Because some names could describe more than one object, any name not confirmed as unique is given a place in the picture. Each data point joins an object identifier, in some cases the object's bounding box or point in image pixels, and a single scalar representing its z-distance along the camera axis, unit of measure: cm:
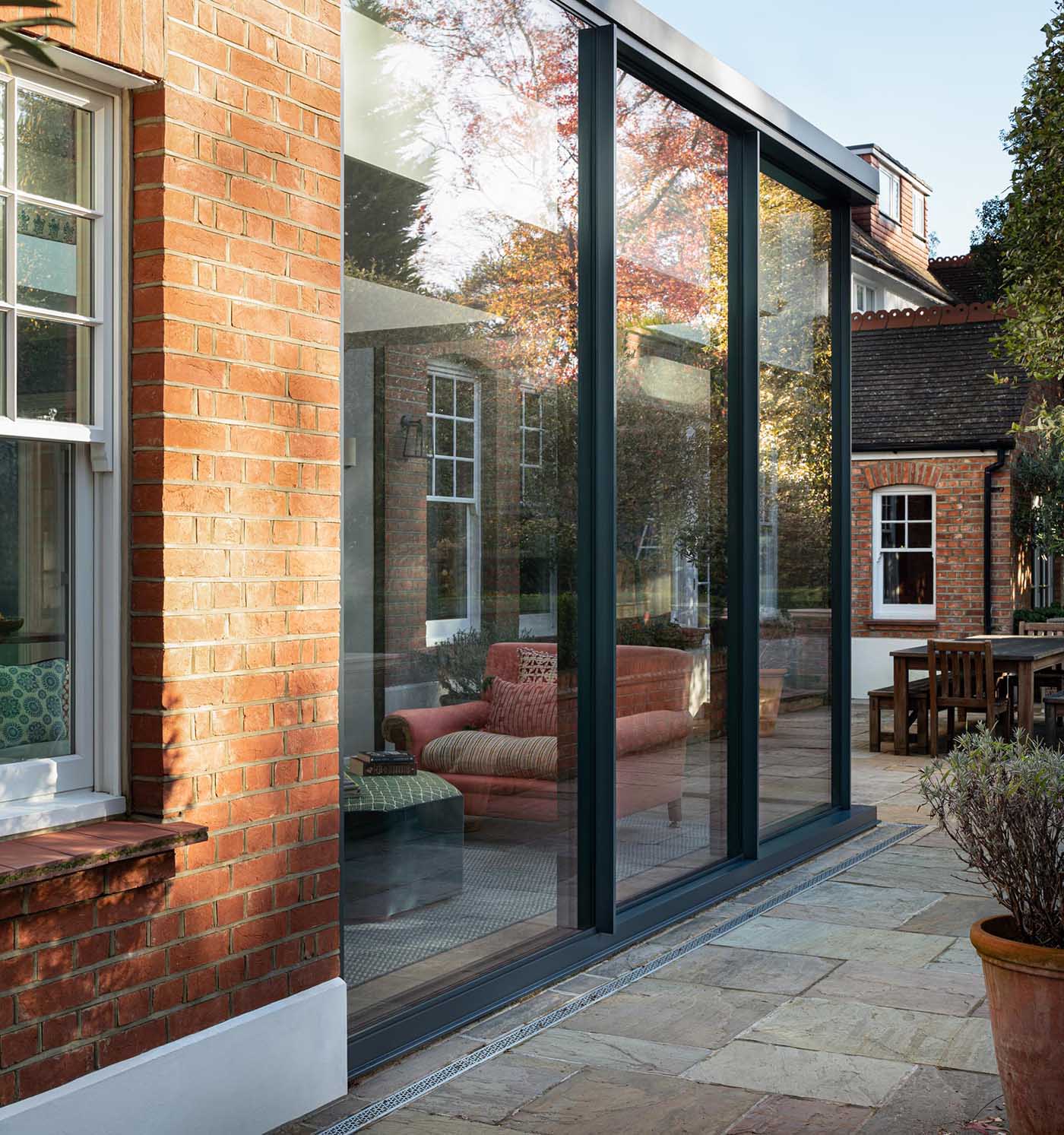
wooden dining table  1107
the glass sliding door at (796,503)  690
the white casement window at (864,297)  2047
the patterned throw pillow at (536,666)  486
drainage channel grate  361
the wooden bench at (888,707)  1180
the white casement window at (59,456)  299
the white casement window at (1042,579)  1722
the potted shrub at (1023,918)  322
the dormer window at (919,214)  2359
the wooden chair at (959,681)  1106
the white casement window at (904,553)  1652
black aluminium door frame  473
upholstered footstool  405
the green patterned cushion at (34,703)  301
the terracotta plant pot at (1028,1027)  321
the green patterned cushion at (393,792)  403
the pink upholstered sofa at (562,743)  442
